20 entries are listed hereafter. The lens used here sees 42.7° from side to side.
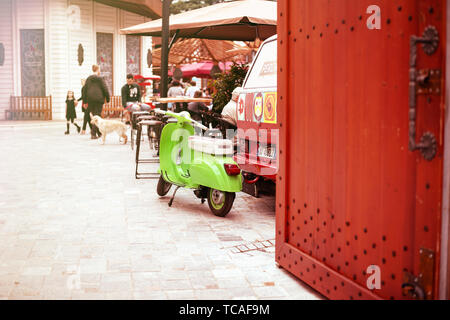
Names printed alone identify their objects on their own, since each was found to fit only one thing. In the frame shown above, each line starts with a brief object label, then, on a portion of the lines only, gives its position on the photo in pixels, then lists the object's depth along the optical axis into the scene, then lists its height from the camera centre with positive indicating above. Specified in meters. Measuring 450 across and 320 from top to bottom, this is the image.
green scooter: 6.38 -0.63
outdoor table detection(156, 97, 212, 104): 10.54 +0.22
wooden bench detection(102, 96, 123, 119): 25.80 +0.16
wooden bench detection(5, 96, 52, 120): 24.84 +0.15
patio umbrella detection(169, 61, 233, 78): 27.81 +2.05
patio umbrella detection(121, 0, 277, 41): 10.34 +1.85
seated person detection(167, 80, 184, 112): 17.06 +0.61
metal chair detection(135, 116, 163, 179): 8.94 -0.86
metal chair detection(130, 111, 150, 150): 13.78 -0.34
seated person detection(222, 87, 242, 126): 8.06 -0.02
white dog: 15.05 -0.38
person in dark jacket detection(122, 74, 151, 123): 16.30 +0.53
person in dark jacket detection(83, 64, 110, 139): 16.42 +0.53
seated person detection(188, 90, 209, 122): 12.53 +0.08
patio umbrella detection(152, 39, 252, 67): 22.22 +2.44
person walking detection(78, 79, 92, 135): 17.58 -0.20
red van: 6.21 -0.08
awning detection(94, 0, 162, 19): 26.31 +5.03
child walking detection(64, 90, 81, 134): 17.77 +0.17
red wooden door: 2.93 -0.23
